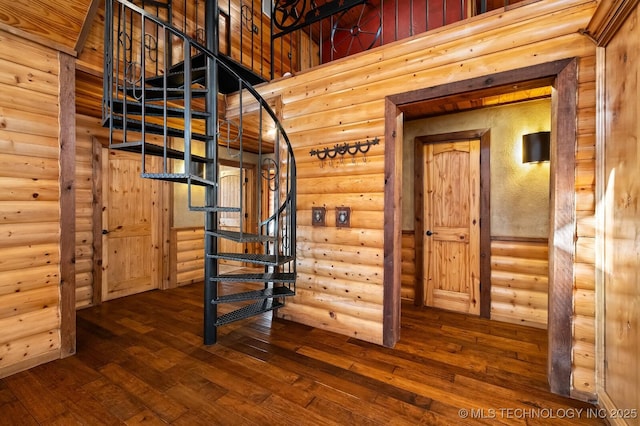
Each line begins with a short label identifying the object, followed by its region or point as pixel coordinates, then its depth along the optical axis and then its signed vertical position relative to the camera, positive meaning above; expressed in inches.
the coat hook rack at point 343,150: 100.7 +23.1
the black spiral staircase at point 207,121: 84.3 +29.5
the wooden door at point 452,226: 130.1 -7.6
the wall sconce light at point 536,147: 113.3 +26.0
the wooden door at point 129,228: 149.6 -9.8
